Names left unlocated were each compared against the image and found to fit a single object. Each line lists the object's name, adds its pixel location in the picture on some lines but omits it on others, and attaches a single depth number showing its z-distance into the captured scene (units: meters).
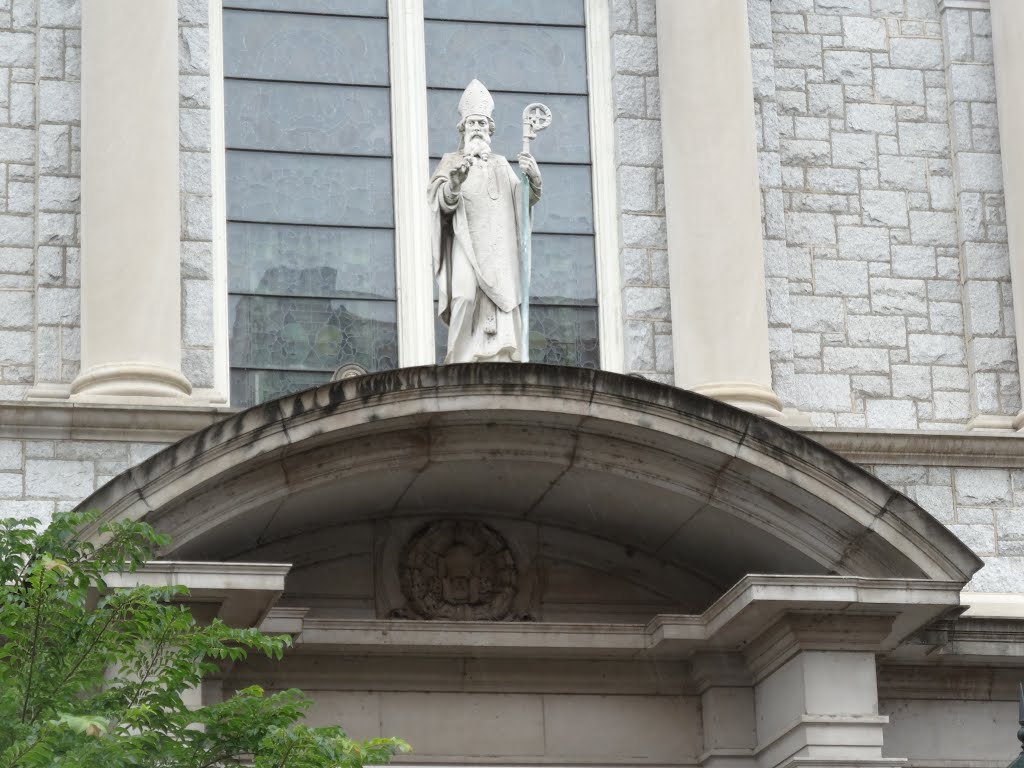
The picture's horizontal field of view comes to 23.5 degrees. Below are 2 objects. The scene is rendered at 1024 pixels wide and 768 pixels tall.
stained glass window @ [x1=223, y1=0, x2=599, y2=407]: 15.92
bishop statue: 14.12
